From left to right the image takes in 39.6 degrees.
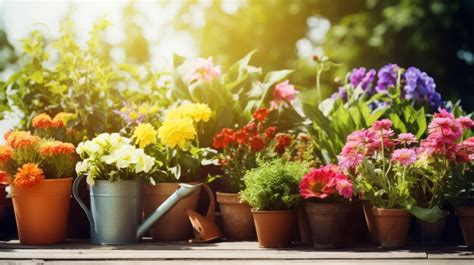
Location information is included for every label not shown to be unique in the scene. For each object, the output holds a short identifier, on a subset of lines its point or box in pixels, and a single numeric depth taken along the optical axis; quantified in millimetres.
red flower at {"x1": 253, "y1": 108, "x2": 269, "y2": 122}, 2883
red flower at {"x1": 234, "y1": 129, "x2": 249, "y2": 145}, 2787
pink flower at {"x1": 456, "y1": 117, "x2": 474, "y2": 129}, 2545
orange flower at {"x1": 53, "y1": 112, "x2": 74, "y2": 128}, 3029
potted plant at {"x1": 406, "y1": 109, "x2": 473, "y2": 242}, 2496
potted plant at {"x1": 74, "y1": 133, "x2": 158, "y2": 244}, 2744
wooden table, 2287
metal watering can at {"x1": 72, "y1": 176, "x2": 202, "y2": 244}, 2773
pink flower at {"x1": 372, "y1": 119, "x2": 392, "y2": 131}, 2551
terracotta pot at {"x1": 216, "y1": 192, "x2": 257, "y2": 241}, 2922
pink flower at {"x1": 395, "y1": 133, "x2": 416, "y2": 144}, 2559
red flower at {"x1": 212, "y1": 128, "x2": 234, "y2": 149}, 2793
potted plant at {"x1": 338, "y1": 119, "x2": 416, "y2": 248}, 2510
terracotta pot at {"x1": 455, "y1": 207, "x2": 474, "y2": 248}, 2557
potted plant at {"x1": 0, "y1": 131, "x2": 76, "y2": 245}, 2744
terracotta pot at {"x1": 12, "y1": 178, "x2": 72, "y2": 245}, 2779
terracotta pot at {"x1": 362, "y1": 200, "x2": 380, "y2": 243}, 2668
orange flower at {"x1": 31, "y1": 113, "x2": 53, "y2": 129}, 2998
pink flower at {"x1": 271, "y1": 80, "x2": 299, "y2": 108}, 3463
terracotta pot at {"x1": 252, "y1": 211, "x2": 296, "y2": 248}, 2613
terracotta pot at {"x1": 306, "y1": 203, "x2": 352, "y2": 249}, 2572
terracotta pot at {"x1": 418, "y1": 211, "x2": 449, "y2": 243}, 2660
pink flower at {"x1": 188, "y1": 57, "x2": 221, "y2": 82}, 3330
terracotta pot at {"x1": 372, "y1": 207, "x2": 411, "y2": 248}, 2531
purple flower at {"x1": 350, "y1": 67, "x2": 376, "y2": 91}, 3619
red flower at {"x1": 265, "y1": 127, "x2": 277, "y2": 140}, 2879
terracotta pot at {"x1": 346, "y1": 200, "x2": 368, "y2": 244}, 2724
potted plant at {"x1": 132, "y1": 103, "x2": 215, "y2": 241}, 2934
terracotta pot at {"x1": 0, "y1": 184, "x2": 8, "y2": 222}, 3084
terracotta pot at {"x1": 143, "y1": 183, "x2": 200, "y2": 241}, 2945
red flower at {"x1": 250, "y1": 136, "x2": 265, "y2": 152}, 2801
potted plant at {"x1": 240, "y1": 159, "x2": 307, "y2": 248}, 2604
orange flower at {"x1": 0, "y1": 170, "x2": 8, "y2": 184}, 2787
